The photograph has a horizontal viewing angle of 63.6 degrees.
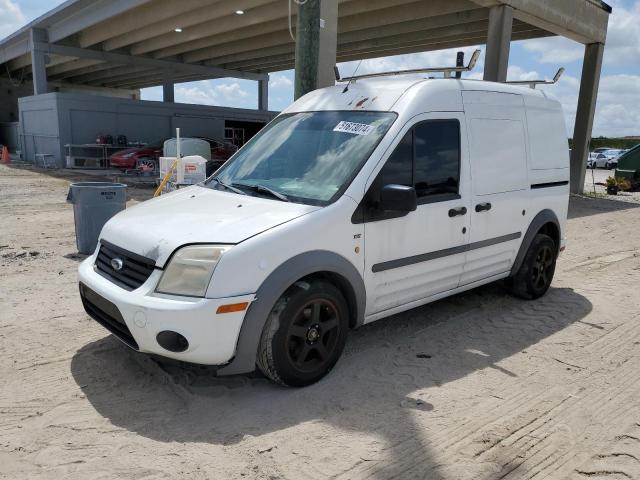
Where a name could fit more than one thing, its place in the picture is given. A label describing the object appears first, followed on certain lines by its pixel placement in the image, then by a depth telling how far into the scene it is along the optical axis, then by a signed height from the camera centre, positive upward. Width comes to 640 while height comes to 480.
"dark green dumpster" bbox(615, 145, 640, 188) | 20.25 -1.02
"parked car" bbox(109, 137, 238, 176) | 17.95 -1.08
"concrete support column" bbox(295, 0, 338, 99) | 6.09 +1.01
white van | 3.01 -0.65
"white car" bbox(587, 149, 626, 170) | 34.72 -1.27
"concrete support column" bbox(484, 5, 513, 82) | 13.28 +2.40
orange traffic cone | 23.55 -1.49
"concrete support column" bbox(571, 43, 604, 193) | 17.64 +0.96
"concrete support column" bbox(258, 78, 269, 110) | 32.34 +2.32
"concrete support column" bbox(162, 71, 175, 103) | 30.08 +2.25
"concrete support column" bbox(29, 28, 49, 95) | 23.48 +2.88
